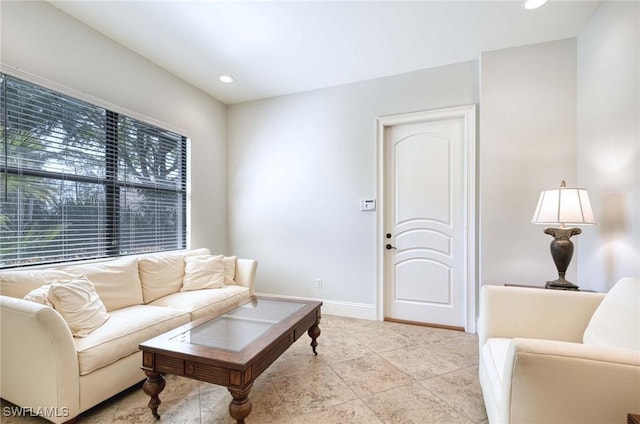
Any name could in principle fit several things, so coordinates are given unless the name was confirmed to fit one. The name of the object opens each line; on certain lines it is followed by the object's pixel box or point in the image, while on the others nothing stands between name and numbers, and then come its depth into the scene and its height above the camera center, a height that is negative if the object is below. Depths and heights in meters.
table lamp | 1.87 -0.04
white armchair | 0.90 -0.55
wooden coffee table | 1.39 -0.74
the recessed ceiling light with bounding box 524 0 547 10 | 1.94 +1.40
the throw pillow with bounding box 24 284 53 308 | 1.65 -0.49
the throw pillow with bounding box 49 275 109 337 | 1.71 -0.58
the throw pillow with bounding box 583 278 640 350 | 1.19 -0.49
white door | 2.97 -0.10
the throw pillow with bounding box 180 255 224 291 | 2.78 -0.62
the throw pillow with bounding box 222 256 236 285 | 2.99 -0.62
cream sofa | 1.46 -0.76
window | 1.97 +0.26
